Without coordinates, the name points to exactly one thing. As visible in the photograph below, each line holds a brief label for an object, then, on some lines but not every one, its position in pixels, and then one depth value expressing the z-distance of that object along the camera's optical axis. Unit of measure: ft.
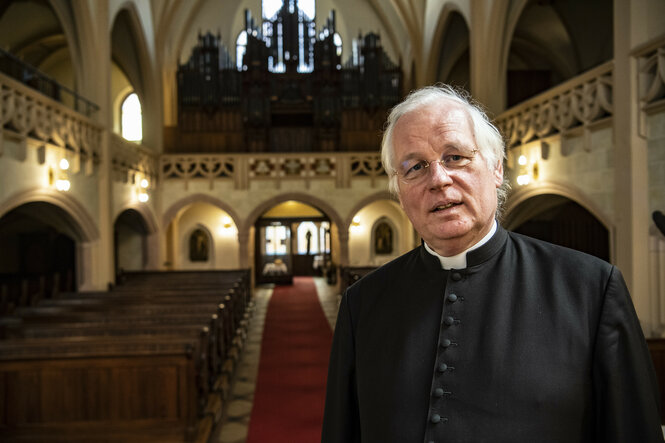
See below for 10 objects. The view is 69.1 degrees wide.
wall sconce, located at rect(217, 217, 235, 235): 52.49
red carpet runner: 17.51
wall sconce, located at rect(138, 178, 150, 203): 40.65
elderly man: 3.66
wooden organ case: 51.11
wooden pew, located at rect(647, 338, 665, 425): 15.19
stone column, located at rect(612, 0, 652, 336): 18.20
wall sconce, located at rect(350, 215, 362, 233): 54.19
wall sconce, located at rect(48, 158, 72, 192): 26.67
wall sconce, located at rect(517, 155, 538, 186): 27.23
